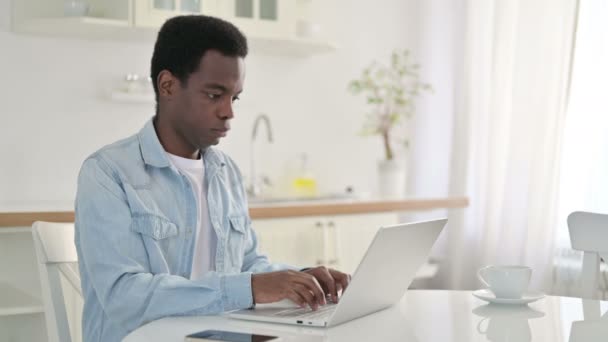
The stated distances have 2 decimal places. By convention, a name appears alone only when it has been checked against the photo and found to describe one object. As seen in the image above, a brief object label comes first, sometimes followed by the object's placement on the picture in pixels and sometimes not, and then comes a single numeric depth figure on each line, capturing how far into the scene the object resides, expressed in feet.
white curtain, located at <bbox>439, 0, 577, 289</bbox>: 11.71
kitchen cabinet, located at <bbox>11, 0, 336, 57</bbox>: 10.39
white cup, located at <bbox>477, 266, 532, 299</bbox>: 5.10
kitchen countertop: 8.38
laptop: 4.23
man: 4.60
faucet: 12.32
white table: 4.11
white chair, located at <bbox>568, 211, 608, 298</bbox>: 6.08
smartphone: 3.81
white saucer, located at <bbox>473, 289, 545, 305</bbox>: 5.03
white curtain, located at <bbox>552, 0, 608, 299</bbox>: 11.03
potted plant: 12.79
